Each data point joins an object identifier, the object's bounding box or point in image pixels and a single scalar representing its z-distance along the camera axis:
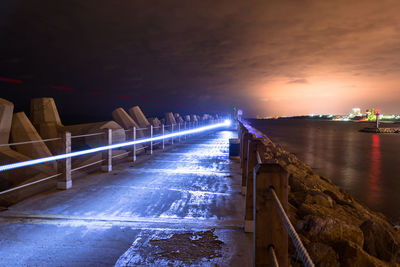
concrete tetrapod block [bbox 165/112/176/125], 26.31
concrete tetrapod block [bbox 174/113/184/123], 28.68
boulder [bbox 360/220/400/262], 4.71
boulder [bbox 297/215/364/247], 4.07
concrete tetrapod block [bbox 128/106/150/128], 19.33
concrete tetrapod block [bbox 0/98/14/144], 10.60
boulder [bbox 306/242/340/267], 3.67
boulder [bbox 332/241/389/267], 3.91
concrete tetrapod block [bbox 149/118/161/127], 21.59
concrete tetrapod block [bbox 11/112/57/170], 11.95
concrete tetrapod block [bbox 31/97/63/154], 15.05
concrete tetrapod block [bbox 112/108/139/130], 16.48
